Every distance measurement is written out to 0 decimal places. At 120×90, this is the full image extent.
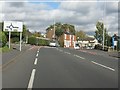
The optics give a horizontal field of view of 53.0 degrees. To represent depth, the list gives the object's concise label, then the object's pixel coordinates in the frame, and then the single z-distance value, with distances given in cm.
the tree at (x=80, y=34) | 7599
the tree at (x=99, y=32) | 4859
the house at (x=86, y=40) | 7251
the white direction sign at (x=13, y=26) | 2352
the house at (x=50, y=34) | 6292
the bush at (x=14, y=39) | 4431
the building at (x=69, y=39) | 5691
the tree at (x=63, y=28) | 6380
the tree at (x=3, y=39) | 1973
